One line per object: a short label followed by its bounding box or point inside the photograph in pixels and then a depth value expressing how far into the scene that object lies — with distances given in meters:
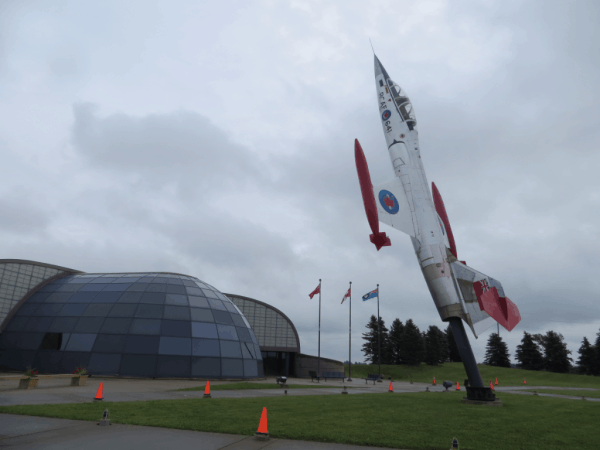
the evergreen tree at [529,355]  73.81
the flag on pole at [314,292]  39.72
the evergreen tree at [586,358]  69.88
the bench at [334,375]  41.78
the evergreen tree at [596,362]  68.81
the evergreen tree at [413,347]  73.06
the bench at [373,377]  44.12
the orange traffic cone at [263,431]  8.44
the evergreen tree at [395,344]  81.50
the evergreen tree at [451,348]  87.50
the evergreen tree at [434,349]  75.86
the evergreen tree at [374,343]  81.44
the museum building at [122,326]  26.20
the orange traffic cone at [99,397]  13.92
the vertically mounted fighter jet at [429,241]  18.22
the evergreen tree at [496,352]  80.81
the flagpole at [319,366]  42.62
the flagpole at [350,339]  42.25
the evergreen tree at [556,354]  70.12
